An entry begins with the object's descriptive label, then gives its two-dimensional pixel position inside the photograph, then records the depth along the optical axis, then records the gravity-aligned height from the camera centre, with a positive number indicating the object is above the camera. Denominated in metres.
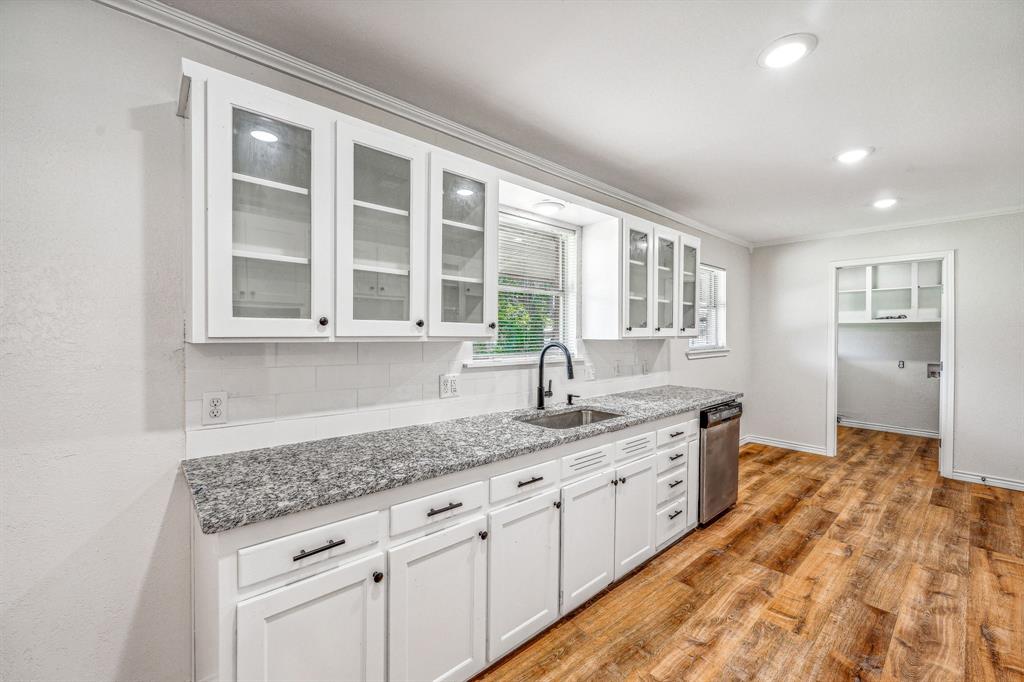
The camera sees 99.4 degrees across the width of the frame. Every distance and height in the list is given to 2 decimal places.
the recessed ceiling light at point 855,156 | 2.73 +1.19
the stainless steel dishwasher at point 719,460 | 3.15 -0.92
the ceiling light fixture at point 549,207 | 2.63 +0.82
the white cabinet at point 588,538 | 2.13 -1.03
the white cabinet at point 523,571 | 1.82 -1.03
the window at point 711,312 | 4.80 +0.31
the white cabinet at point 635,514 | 2.45 -1.03
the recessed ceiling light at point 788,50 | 1.70 +1.17
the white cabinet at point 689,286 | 3.66 +0.45
